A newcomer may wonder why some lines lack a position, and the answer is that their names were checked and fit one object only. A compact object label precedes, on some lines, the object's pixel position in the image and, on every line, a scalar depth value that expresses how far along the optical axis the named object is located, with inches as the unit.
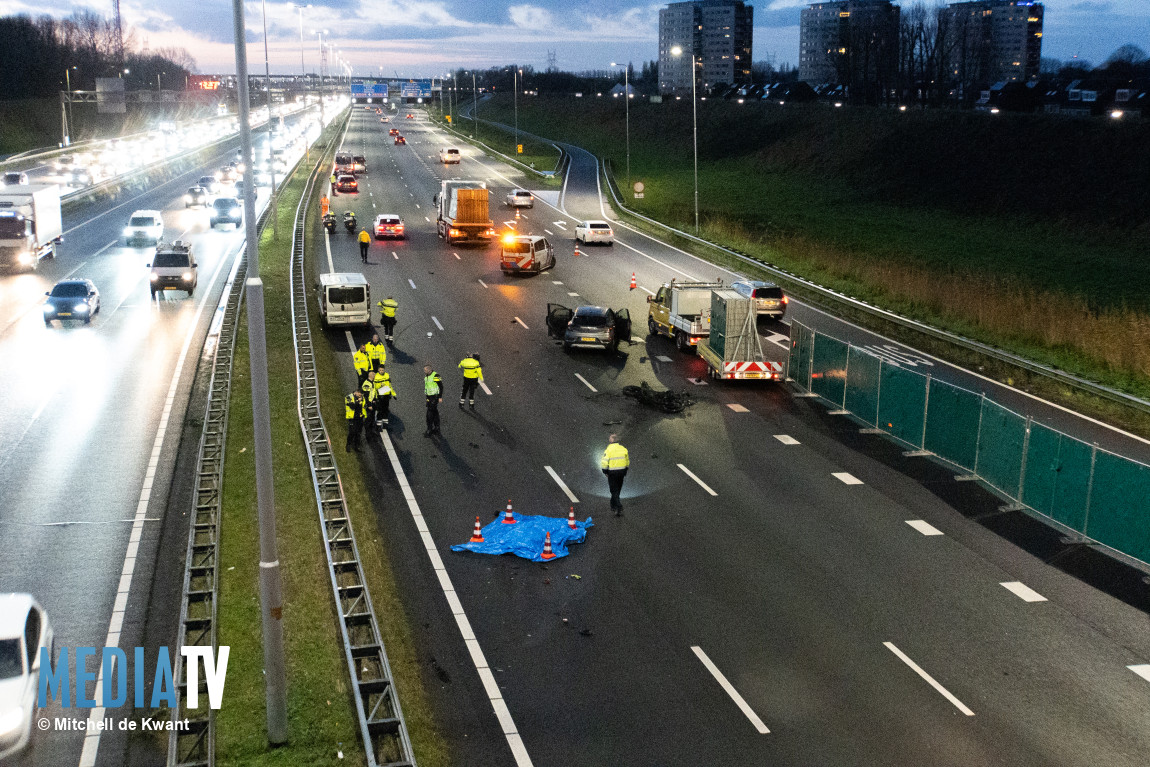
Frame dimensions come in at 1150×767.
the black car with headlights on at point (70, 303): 1461.6
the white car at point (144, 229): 2219.5
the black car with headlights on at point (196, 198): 2891.2
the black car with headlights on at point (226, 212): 2498.8
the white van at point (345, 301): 1405.0
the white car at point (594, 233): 2242.9
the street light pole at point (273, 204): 1994.3
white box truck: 1878.7
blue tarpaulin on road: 724.7
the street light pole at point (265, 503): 465.1
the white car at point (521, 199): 2859.3
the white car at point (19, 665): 453.4
